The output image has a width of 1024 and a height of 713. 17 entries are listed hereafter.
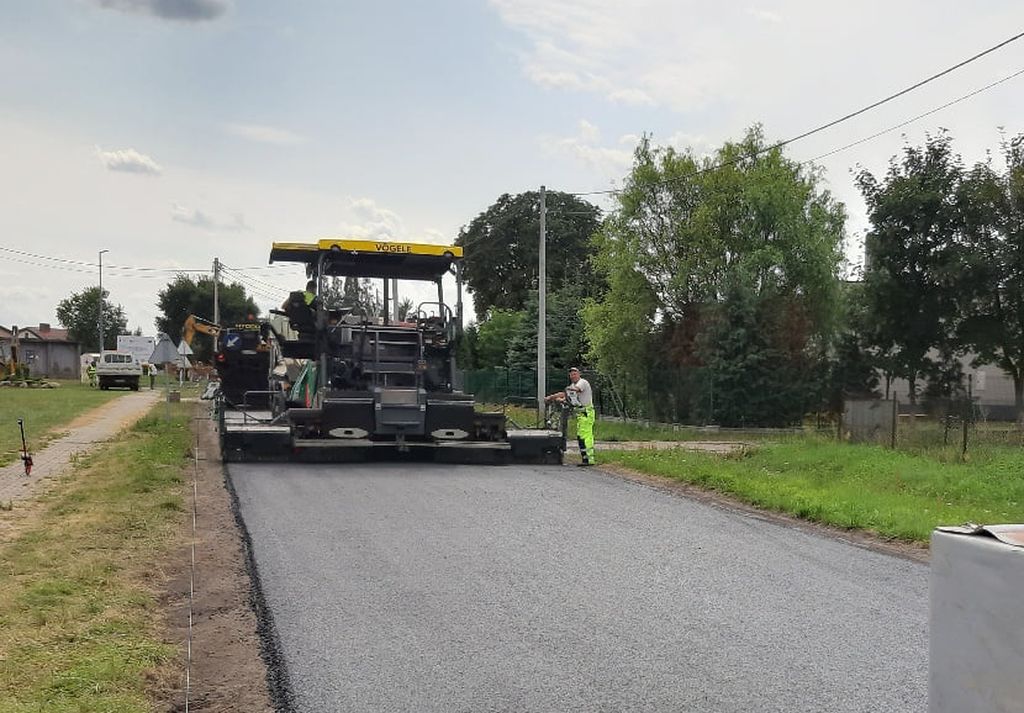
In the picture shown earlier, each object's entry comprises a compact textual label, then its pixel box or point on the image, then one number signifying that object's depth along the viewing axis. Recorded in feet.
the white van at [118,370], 193.77
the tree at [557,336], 137.28
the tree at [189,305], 294.46
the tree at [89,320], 360.28
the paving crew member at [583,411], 55.21
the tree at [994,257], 75.41
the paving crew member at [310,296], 53.11
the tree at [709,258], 89.71
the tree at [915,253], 77.66
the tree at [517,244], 191.01
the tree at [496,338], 169.68
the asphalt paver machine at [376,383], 50.11
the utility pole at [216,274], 196.28
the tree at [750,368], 87.30
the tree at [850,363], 89.25
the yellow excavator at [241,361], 85.81
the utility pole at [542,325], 91.30
